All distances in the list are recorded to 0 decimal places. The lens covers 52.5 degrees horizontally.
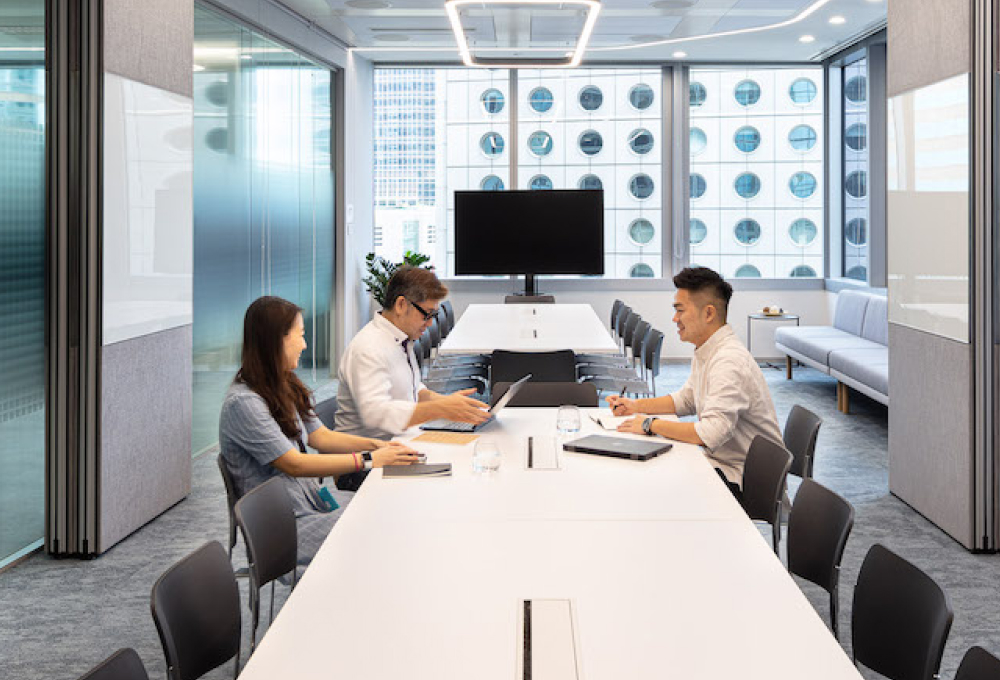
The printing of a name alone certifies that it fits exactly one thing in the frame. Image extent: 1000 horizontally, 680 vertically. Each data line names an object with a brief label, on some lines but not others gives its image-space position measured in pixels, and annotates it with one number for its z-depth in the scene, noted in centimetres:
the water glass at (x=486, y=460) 319
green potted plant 1120
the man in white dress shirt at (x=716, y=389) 373
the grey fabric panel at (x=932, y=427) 486
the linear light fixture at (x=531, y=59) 579
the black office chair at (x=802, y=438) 391
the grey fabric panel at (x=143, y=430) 481
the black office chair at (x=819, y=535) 261
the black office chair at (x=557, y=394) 477
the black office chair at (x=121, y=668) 164
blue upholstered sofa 800
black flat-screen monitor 1086
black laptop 341
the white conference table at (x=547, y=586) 178
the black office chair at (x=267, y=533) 266
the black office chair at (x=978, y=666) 163
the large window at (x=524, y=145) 1192
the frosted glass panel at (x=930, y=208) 487
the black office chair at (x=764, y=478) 327
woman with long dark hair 339
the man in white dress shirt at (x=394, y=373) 390
